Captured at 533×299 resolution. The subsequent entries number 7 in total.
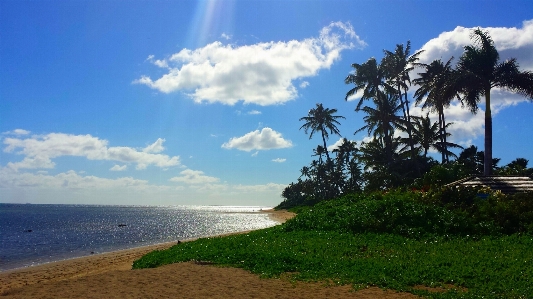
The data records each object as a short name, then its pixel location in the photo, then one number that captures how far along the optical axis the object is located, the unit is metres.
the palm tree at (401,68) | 40.78
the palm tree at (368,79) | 42.12
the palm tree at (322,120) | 55.91
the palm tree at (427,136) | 42.06
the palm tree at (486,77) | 28.00
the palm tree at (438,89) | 29.45
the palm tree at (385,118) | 42.00
